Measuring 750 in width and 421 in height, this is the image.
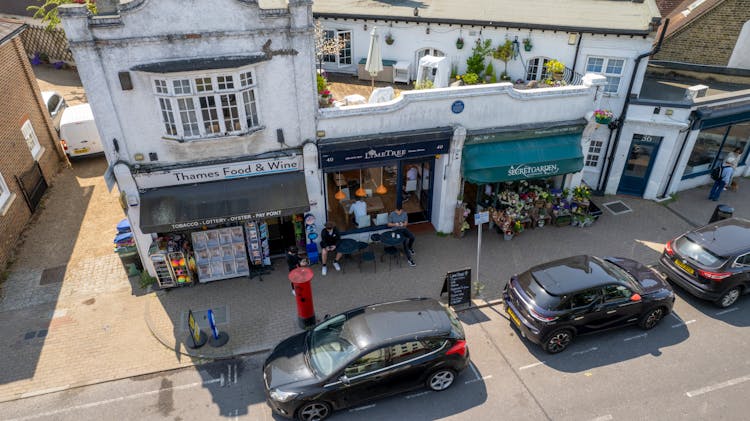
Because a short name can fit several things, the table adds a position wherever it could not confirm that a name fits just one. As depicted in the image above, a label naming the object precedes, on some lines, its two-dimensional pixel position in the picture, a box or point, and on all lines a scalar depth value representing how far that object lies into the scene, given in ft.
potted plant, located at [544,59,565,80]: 54.60
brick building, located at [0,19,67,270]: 52.15
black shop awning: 41.57
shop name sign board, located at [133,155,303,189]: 42.70
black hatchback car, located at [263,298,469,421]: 32.50
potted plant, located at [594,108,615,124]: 49.39
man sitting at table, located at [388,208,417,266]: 49.06
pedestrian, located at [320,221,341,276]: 47.42
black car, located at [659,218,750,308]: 41.73
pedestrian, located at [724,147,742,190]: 60.44
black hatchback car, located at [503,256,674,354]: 37.58
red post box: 38.75
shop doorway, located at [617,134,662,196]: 57.26
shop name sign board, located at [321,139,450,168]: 45.62
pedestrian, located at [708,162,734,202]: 59.26
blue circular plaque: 46.57
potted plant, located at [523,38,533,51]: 58.95
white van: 65.87
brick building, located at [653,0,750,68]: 61.31
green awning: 48.42
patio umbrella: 49.92
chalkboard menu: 42.57
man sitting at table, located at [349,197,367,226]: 50.60
